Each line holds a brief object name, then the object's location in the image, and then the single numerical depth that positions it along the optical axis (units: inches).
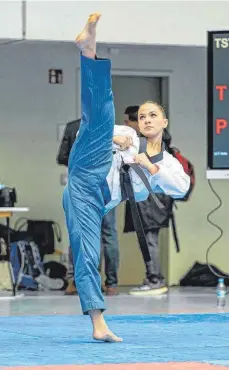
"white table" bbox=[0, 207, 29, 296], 499.1
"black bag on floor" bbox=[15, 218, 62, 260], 584.2
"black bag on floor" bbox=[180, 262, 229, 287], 603.6
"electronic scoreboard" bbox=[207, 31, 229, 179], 502.6
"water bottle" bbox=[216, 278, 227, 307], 470.6
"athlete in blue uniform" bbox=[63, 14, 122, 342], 294.9
